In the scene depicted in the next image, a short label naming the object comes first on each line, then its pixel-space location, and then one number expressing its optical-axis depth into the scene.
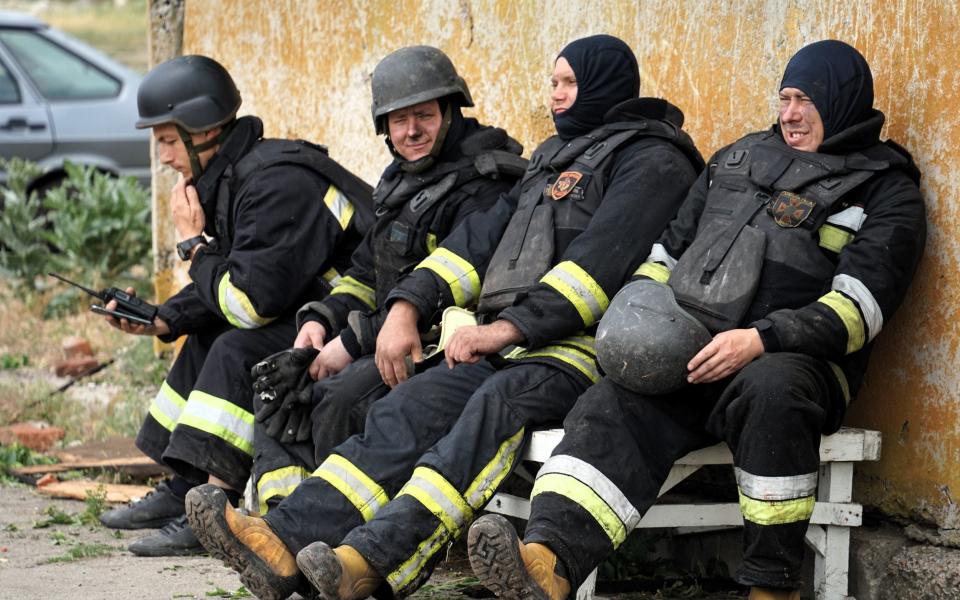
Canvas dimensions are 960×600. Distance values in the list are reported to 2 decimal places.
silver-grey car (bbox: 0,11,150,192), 23.44
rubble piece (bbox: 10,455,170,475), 12.68
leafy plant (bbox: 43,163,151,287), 19.45
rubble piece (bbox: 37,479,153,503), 12.00
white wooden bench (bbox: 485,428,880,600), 7.77
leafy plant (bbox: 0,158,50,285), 20.12
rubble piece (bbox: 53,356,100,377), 16.84
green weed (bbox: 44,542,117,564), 9.99
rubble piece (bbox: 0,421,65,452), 13.98
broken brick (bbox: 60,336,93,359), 17.55
